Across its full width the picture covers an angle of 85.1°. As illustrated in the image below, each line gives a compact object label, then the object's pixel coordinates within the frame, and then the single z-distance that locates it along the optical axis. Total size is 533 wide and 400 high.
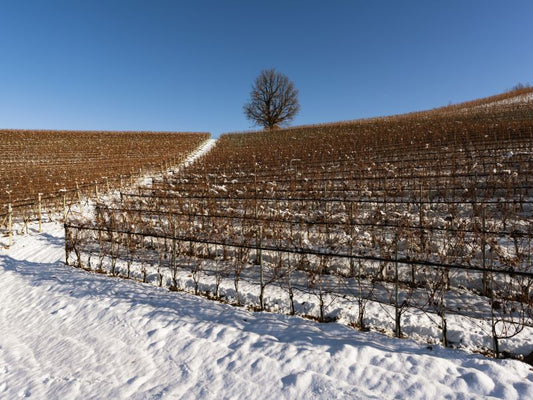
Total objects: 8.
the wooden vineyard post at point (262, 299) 5.55
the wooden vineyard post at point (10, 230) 10.45
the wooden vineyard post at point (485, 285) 5.55
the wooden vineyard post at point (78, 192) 15.15
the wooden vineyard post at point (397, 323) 4.51
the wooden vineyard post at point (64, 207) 12.74
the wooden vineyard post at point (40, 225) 11.76
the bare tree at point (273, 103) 56.91
